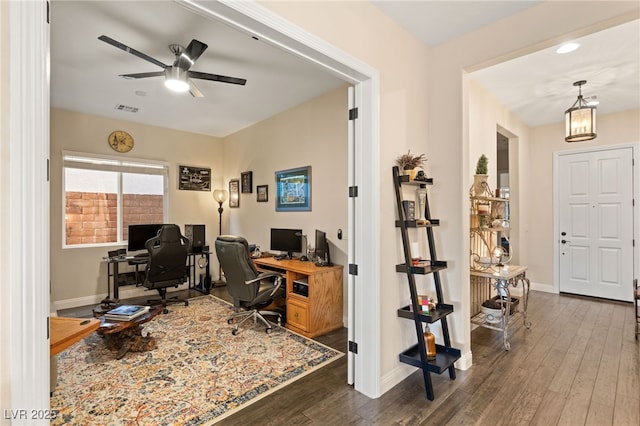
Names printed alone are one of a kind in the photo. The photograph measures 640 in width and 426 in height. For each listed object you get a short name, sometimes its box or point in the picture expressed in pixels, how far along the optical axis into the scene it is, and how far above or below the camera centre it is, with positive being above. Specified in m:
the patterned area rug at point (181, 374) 2.09 -1.35
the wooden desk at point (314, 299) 3.37 -0.99
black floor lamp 6.07 +0.32
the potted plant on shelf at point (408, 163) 2.46 +0.40
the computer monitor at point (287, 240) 4.28 -0.39
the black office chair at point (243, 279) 3.31 -0.73
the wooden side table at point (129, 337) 2.81 -1.21
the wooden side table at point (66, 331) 1.75 -0.74
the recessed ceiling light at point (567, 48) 2.86 +1.57
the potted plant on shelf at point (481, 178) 3.50 +0.39
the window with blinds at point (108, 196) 4.68 +0.30
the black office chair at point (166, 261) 4.11 -0.65
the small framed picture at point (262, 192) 5.12 +0.35
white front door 4.54 -0.19
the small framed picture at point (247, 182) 5.49 +0.57
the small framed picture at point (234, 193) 5.86 +0.41
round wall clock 4.97 +1.22
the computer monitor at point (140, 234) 4.81 -0.33
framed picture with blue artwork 4.29 +0.35
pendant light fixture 3.62 +1.06
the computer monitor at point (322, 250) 3.73 -0.46
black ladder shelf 2.28 -0.78
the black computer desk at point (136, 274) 4.43 -0.99
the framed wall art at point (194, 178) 5.71 +0.69
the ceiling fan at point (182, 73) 2.68 +1.35
